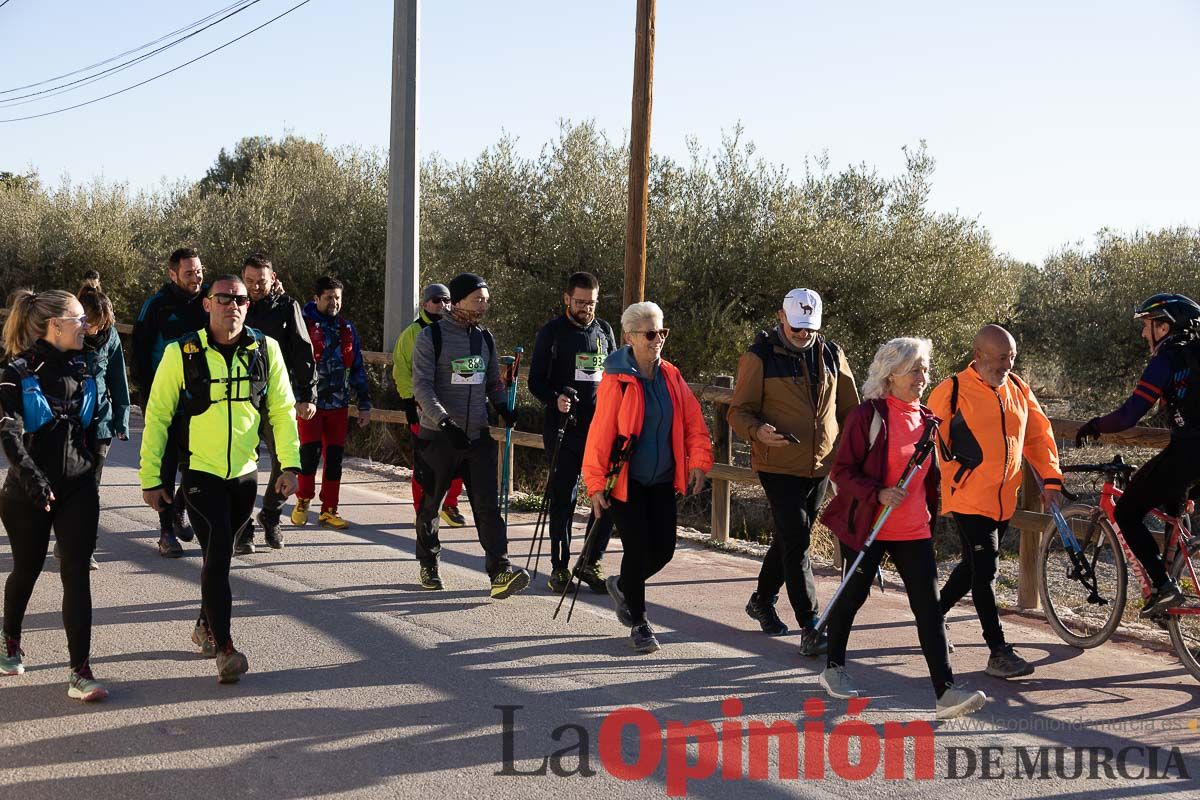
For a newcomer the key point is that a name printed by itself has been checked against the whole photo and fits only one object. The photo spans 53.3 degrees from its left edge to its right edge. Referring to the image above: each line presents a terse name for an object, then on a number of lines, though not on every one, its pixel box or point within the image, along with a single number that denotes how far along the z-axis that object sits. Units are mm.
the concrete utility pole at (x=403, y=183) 13445
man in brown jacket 6074
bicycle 5828
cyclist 5801
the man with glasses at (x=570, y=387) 7324
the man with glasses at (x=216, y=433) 5375
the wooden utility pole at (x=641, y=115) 11258
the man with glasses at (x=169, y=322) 8023
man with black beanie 7121
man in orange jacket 5773
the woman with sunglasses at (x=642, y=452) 5961
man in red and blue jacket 9062
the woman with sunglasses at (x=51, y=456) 5164
